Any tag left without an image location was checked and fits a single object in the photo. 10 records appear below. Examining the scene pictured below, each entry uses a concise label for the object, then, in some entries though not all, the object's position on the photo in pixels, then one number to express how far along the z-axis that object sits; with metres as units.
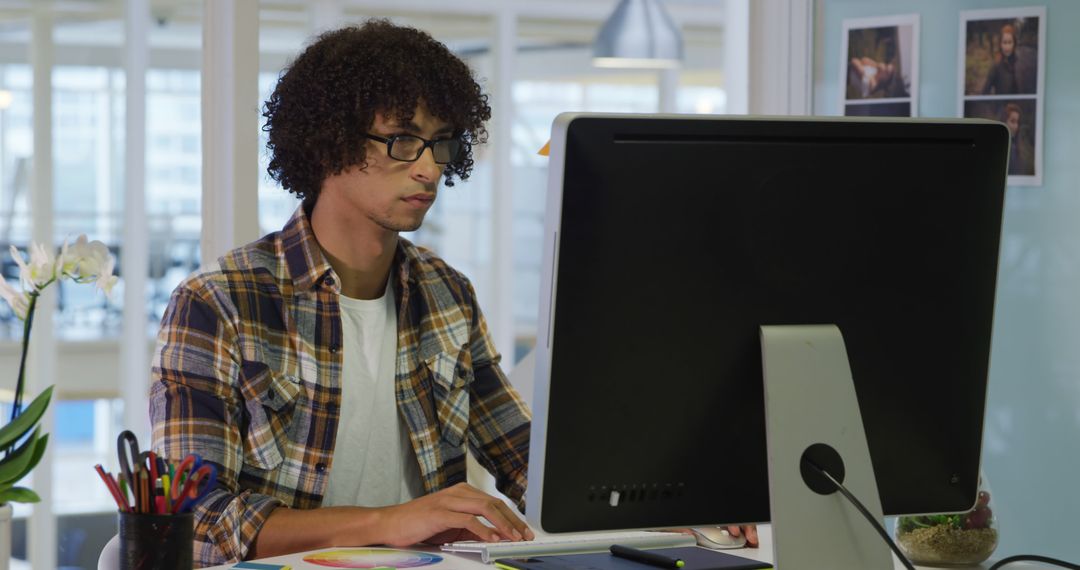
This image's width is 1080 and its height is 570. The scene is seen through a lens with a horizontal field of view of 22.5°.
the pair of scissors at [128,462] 2.67
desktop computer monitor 2.56
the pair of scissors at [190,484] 2.66
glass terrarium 2.96
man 3.14
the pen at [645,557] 2.81
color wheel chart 2.86
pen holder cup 2.64
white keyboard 2.85
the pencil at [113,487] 2.67
